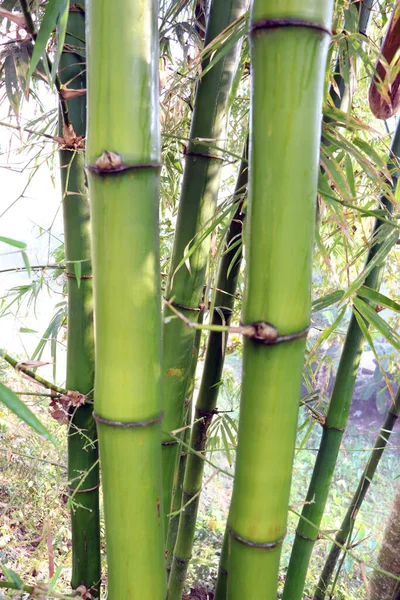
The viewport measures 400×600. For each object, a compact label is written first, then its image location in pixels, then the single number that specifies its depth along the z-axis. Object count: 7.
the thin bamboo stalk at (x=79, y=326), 0.64
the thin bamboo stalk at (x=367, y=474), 0.93
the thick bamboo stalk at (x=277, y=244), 0.32
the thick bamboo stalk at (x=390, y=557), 0.99
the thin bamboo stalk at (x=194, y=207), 0.59
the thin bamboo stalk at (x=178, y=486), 0.87
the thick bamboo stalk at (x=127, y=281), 0.33
